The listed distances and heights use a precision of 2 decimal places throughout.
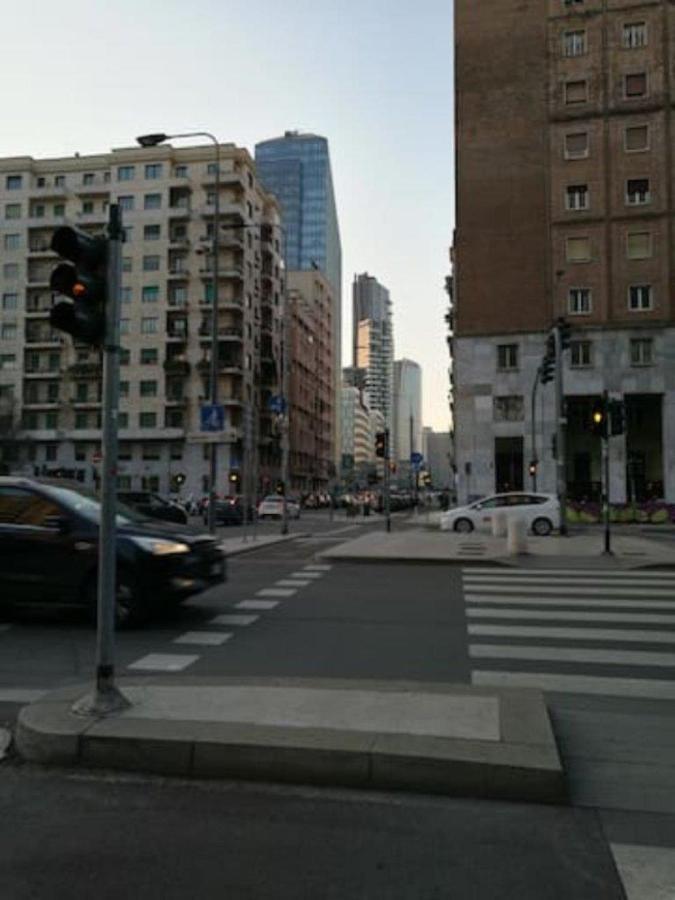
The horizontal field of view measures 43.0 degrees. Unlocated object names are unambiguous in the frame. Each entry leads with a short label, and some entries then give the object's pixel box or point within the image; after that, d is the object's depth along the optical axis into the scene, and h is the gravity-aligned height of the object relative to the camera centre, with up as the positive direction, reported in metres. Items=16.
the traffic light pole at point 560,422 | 26.56 +2.47
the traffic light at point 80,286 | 5.70 +1.43
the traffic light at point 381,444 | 30.94 +2.01
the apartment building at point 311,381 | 108.62 +16.42
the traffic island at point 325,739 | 4.65 -1.40
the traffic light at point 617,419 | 19.56 +1.85
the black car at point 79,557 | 9.79 -0.67
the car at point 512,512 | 27.92 -0.40
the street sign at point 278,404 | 29.91 +3.32
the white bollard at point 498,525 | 24.95 -0.74
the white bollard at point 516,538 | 18.05 -0.81
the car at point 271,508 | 50.91 -0.52
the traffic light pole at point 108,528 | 5.66 -0.19
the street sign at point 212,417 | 21.75 +2.10
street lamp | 21.91 +4.75
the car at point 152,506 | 29.62 -0.25
